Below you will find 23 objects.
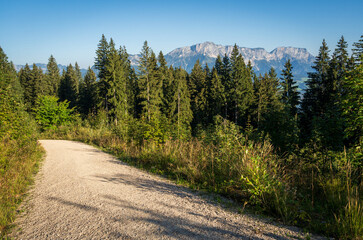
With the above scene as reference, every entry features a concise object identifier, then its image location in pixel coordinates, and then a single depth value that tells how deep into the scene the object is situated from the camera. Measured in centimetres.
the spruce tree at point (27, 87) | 5269
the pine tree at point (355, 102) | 561
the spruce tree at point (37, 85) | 5194
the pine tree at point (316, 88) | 3118
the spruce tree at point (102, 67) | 3866
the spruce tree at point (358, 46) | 2389
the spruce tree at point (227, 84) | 4391
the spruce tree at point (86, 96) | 5588
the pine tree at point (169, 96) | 4142
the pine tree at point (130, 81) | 4622
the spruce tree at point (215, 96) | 4481
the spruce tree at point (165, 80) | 4303
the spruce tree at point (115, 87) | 3616
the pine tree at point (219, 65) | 5409
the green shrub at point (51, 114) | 2191
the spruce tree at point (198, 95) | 4894
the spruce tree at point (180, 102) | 4062
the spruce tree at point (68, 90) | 6016
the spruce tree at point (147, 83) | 3666
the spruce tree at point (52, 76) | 6000
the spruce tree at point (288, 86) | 3544
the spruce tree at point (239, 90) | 4228
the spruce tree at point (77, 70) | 8570
